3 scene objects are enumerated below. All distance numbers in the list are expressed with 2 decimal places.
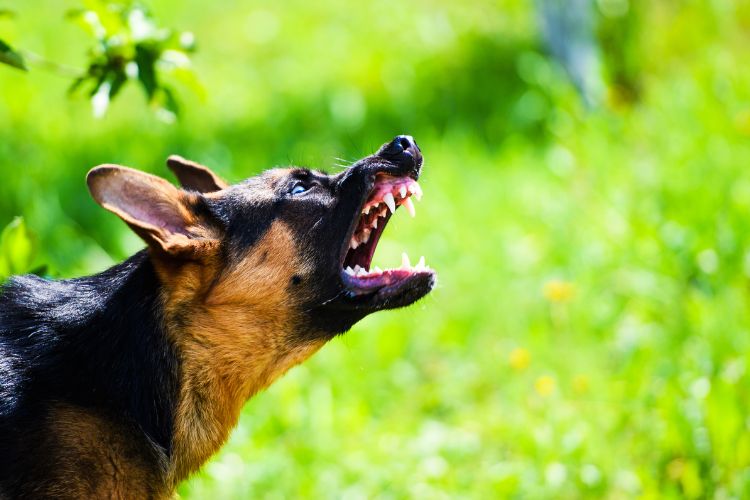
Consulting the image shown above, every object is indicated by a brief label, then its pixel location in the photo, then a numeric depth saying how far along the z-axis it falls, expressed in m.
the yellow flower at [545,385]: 9.92
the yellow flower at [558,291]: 10.81
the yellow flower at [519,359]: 10.47
